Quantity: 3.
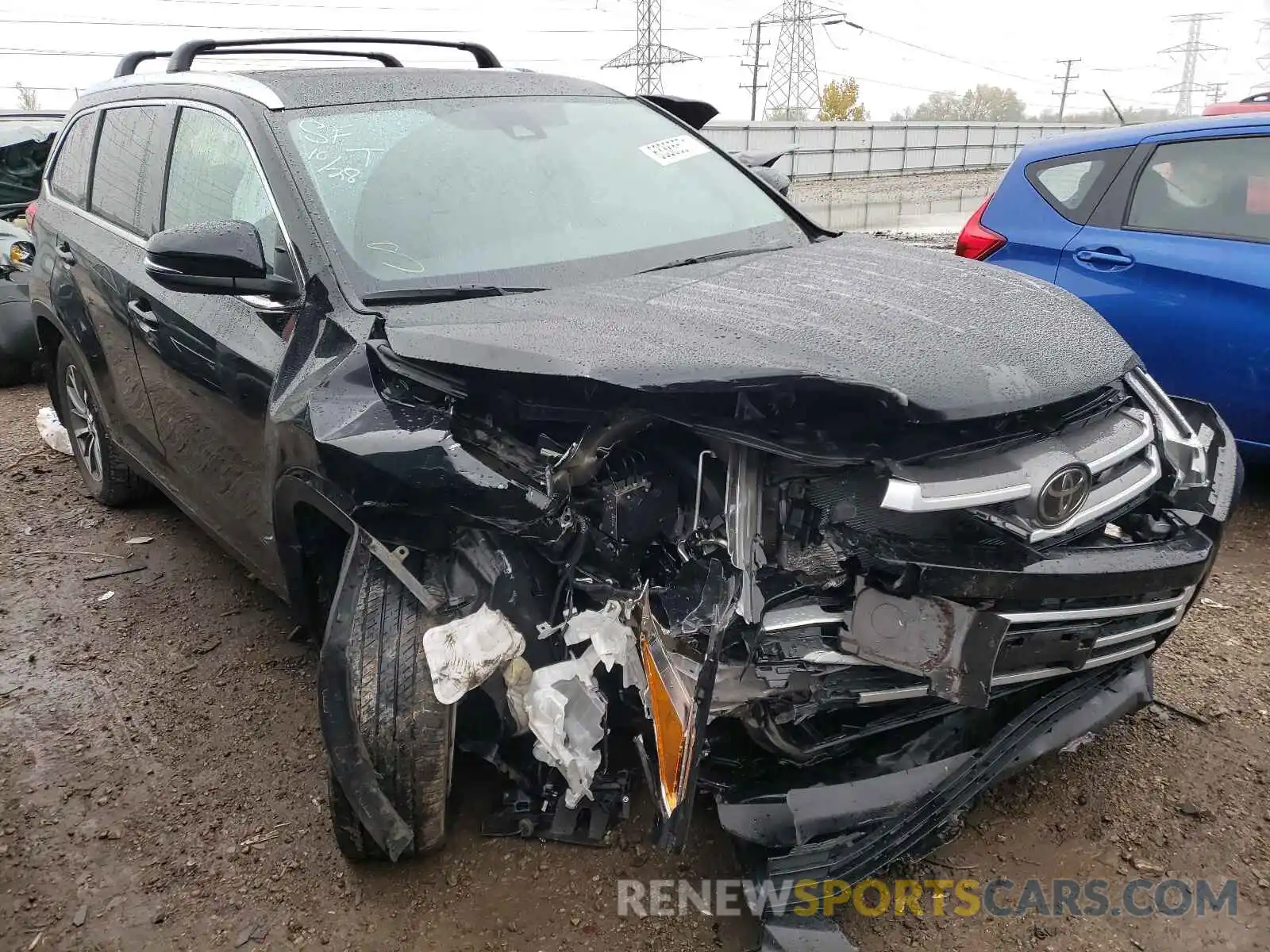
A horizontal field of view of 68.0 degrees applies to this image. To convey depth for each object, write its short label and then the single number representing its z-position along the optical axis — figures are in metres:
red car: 6.24
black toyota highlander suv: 1.85
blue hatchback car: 3.59
